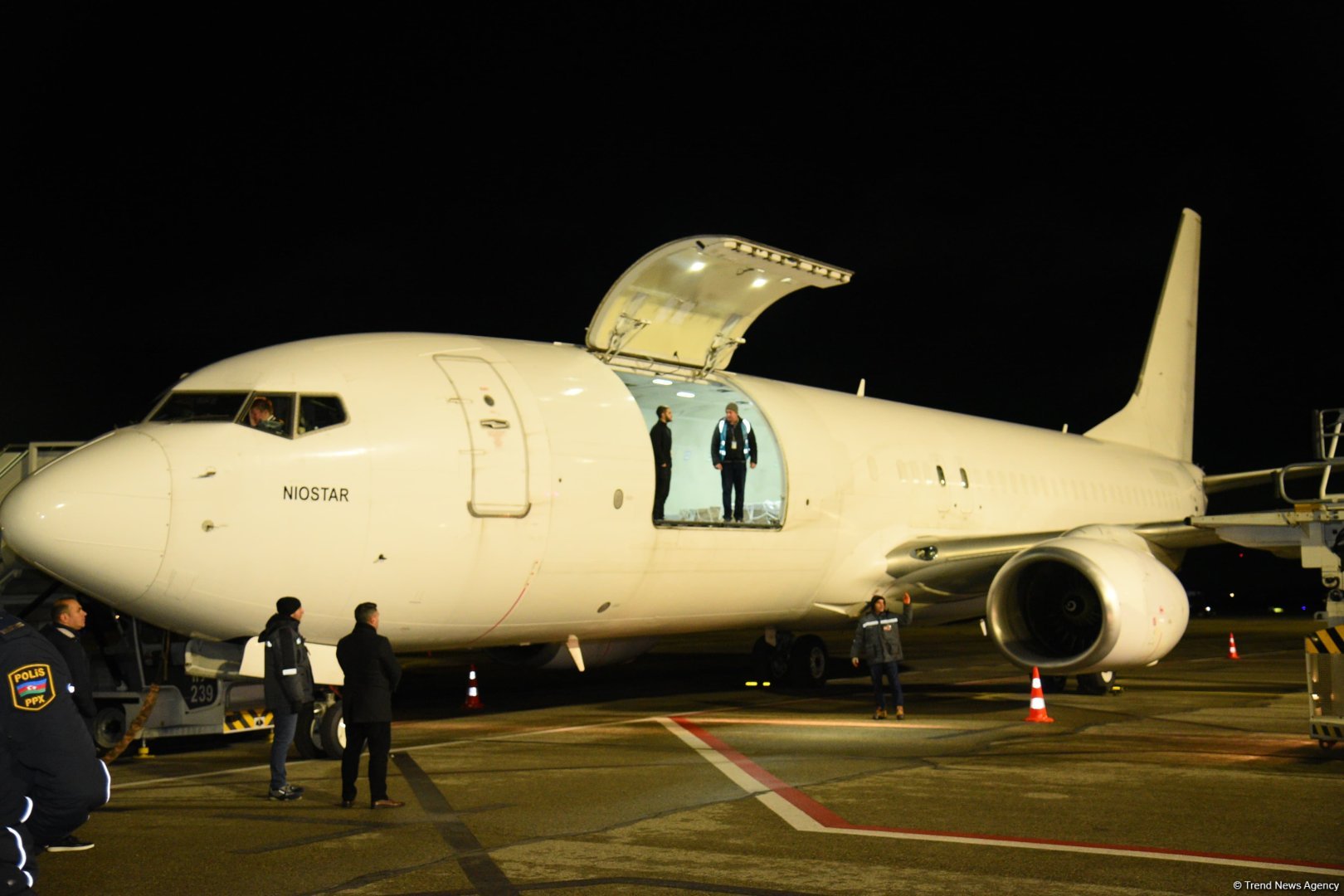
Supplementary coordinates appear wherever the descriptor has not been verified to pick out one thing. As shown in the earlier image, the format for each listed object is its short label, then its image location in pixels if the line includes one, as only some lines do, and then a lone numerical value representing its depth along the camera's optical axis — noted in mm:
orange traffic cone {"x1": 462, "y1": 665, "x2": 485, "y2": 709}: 13747
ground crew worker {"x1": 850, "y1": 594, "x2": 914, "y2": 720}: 12328
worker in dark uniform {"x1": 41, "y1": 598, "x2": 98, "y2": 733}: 6758
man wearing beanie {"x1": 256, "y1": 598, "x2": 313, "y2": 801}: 7883
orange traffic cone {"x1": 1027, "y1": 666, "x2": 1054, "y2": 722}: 11922
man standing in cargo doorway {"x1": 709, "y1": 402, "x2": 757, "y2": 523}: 12734
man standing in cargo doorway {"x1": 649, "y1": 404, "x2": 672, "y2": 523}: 11781
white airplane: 8867
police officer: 3869
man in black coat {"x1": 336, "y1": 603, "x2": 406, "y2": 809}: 7539
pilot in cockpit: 9453
